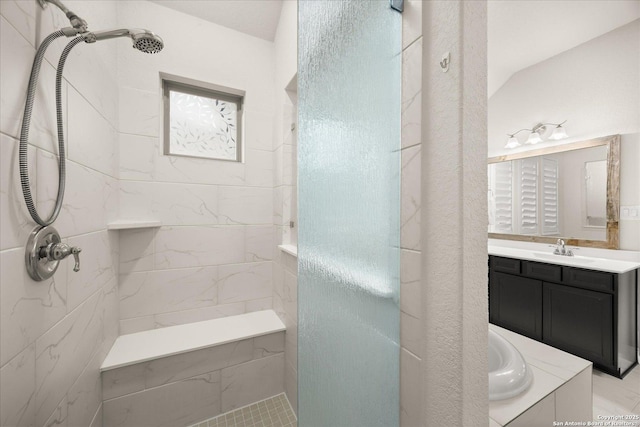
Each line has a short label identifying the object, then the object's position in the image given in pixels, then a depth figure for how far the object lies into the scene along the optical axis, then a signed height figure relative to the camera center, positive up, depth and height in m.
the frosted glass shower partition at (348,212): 0.56 +0.01
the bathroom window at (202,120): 1.73 +0.68
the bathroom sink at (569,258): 1.88 -0.35
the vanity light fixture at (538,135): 2.25 +0.76
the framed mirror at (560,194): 1.98 +0.19
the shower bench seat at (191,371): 1.31 -0.90
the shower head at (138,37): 0.82 +0.60
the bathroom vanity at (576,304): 1.67 -0.67
